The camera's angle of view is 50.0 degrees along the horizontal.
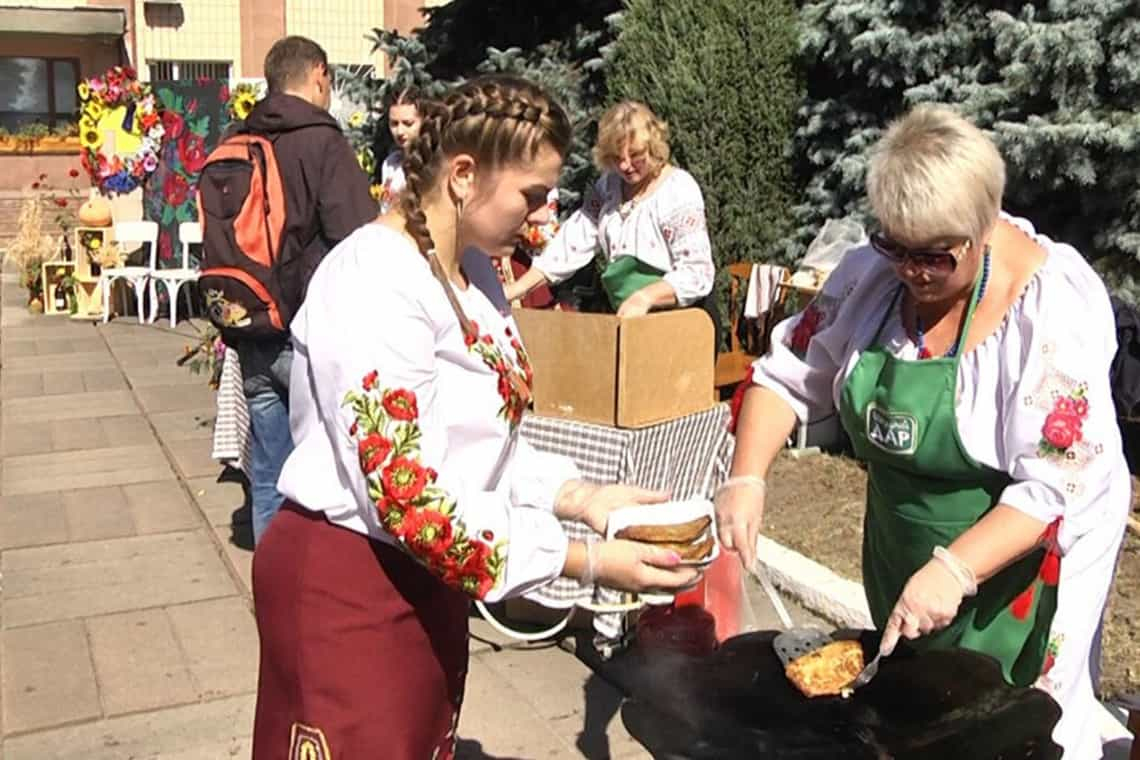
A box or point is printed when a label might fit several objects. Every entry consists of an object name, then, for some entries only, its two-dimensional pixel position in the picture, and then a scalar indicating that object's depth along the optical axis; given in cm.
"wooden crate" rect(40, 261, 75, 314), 1288
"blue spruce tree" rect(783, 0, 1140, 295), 543
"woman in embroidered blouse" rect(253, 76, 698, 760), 181
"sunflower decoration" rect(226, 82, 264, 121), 849
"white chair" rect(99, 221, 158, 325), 1227
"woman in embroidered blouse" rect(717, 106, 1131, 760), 205
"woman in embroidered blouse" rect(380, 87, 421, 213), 501
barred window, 2583
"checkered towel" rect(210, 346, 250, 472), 570
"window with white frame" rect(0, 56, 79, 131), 2552
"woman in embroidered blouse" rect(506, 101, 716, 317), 440
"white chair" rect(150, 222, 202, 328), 1215
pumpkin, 1254
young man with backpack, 401
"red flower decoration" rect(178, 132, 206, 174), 1294
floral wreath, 1265
